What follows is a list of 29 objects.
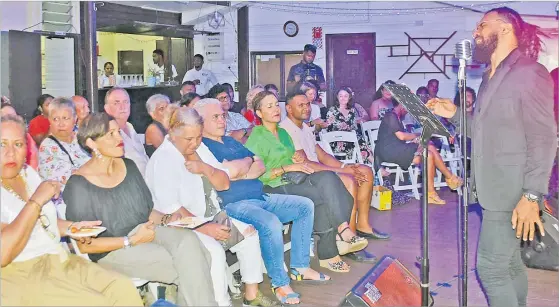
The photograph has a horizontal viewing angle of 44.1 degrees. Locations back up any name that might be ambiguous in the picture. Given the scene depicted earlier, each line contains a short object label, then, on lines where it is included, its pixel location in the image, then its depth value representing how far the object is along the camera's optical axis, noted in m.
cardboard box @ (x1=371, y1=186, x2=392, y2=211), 6.74
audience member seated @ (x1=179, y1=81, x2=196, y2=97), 6.58
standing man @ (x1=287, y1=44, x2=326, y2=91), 8.95
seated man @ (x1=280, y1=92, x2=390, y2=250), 5.05
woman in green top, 4.55
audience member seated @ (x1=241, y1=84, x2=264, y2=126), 5.54
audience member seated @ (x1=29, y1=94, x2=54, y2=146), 3.95
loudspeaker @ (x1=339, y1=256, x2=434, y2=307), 3.41
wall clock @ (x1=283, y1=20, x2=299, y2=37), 10.67
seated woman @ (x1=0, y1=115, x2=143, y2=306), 2.69
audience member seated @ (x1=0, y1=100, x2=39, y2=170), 3.36
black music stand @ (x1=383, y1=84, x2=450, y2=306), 3.09
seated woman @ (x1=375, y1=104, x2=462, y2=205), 6.84
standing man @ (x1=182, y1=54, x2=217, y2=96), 9.59
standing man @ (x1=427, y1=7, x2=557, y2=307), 2.89
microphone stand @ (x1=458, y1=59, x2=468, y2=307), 3.15
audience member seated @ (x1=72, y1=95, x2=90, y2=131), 4.18
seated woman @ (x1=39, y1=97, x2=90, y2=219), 3.59
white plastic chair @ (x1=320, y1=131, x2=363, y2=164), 7.15
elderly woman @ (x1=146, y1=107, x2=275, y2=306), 3.54
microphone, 3.16
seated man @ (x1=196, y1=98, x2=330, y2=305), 3.94
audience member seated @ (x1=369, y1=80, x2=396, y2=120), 7.86
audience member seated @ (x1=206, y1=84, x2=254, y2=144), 5.64
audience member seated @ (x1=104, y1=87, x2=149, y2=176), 4.34
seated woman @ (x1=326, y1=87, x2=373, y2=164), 7.34
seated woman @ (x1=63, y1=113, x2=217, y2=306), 3.09
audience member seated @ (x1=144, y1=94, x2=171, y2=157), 4.53
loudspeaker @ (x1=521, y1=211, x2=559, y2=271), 3.75
